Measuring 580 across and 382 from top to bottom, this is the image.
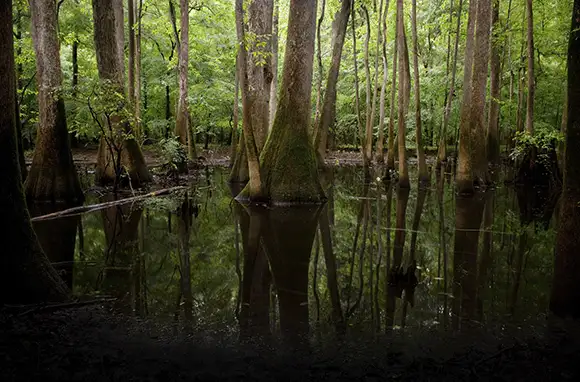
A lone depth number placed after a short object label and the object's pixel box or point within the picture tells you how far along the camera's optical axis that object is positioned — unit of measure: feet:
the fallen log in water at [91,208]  27.20
